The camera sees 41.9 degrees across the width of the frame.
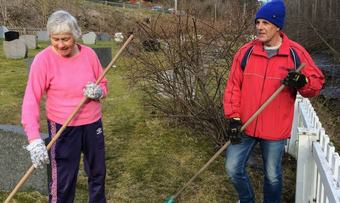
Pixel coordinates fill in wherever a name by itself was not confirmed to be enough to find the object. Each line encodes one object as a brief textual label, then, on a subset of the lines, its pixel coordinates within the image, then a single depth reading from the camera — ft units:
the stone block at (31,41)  57.77
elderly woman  9.39
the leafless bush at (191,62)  17.28
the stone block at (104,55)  38.29
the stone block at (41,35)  76.66
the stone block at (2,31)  73.85
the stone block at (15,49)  46.68
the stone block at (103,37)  93.30
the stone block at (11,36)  48.72
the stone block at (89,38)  78.10
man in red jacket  9.97
